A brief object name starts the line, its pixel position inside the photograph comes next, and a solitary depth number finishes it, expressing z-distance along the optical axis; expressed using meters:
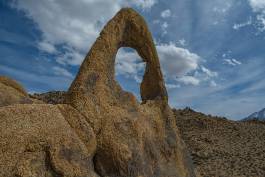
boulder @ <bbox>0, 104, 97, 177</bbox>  6.97
